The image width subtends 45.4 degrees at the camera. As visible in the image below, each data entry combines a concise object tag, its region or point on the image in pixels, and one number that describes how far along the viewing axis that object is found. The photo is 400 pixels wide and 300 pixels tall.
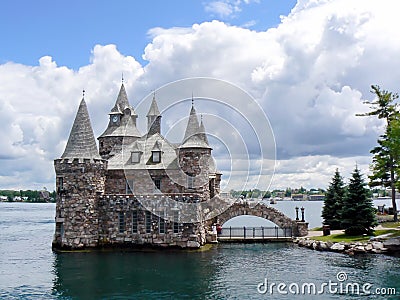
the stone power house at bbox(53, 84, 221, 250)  43.44
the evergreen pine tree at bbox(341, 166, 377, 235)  45.44
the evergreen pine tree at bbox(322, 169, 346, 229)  54.00
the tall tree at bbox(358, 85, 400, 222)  53.94
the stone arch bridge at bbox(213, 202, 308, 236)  51.53
